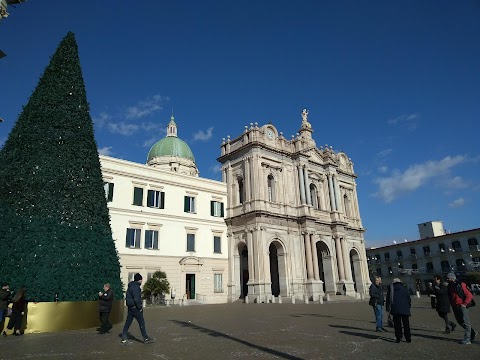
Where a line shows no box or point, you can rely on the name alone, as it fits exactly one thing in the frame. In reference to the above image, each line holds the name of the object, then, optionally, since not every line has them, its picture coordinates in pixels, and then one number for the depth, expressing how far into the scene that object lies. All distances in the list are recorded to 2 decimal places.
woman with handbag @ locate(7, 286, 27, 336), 10.93
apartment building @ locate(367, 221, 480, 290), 57.88
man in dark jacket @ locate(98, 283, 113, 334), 11.58
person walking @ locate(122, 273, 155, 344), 9.23
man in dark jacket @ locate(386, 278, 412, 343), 8.75
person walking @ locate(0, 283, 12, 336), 10.77
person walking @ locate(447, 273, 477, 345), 8.74
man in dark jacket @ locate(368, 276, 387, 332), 11.12
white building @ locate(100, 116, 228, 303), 29.75
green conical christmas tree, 11.88
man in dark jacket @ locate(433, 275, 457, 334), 10.48
